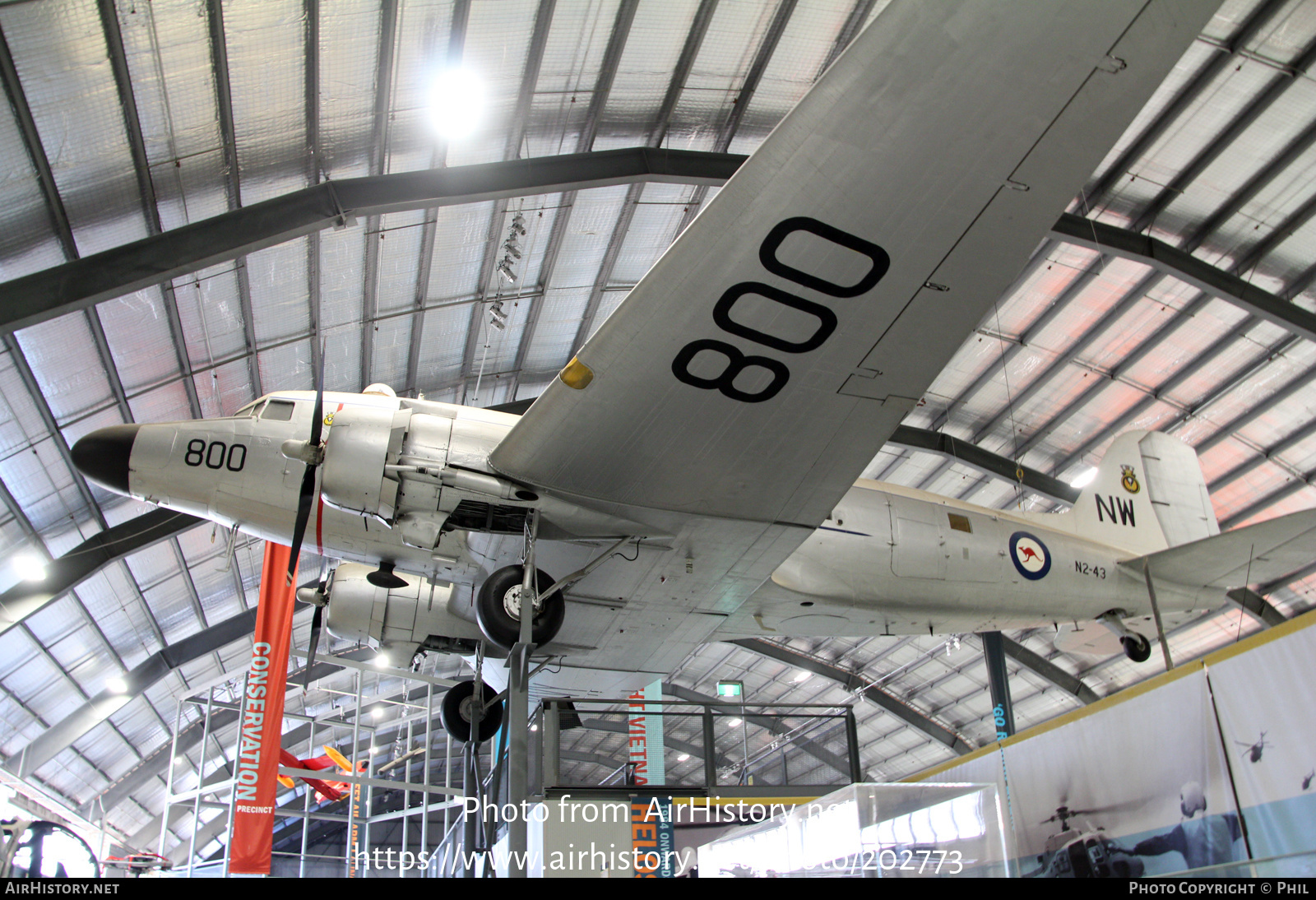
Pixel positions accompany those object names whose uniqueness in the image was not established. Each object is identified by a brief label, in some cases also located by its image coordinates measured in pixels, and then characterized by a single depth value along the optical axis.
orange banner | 15.64
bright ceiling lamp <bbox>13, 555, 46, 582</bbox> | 15.88
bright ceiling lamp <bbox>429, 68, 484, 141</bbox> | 12.71
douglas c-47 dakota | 5.52
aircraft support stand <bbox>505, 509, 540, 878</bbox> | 6.51
